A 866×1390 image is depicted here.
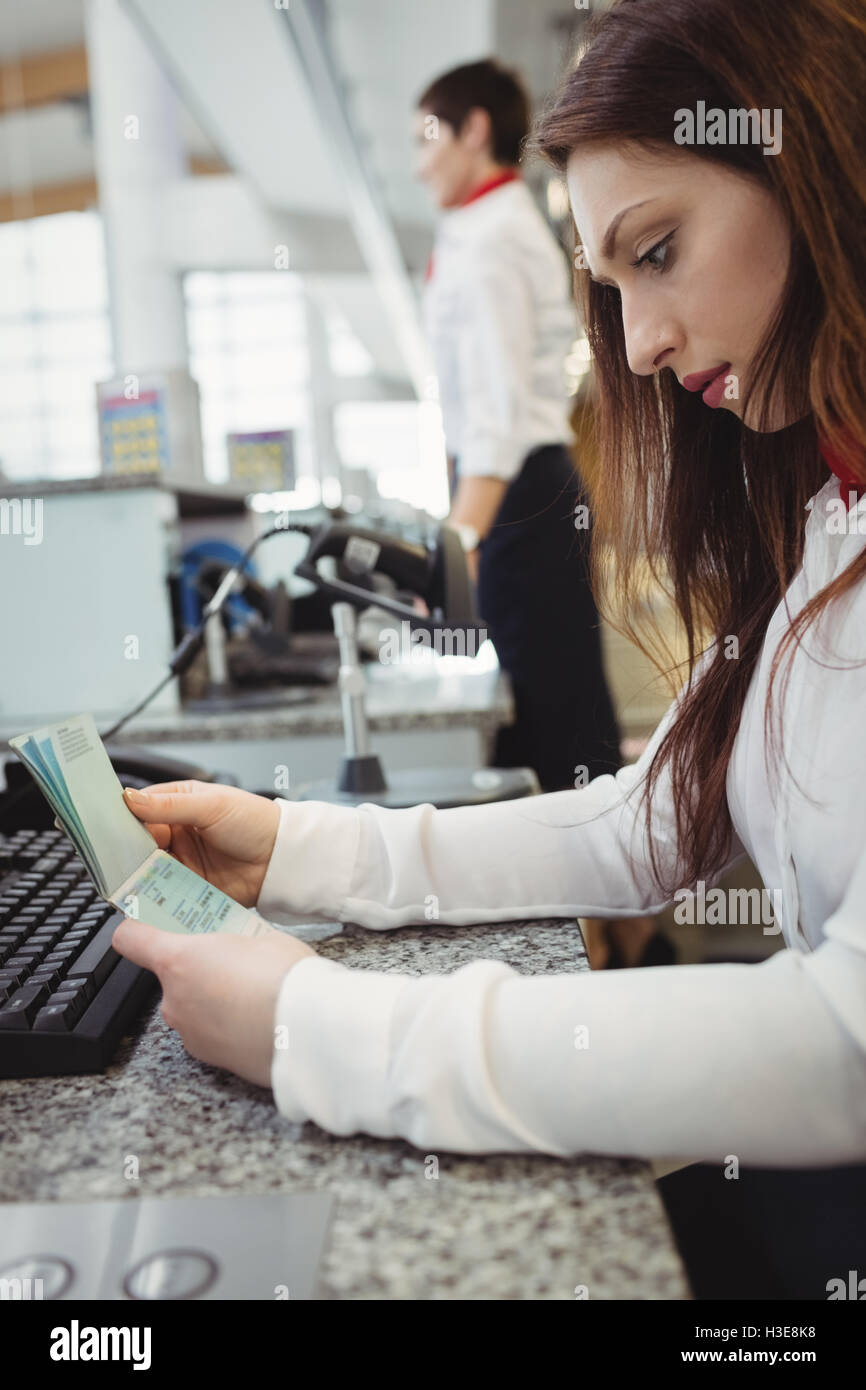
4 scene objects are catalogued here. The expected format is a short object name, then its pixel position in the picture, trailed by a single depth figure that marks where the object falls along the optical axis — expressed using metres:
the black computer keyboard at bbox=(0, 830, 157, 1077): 0.56
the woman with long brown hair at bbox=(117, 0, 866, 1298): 0.47
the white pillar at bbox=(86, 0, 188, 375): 5.31
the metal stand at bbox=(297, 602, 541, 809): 1.13
